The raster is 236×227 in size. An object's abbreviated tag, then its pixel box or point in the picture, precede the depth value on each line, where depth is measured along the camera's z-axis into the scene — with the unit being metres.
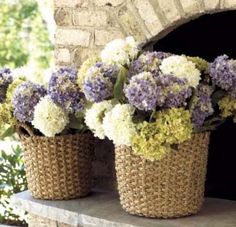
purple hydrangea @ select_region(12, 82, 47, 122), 3.47
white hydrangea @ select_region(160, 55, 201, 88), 2.99
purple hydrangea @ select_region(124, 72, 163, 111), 2.89
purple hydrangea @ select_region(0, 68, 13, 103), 3.72
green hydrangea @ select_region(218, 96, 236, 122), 3.14
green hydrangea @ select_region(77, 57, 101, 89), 3.28
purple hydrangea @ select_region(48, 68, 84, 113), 3.37
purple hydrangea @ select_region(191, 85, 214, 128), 3.03
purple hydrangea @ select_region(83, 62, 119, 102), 3.08
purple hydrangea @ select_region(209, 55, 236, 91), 3.06
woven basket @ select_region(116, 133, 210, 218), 3.13
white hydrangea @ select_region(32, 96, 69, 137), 3.42
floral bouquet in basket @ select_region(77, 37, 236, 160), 2.94
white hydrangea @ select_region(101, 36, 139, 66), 3.18
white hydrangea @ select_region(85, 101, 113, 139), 3.16
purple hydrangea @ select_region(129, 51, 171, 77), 3.06
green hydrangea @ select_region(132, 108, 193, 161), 2.94
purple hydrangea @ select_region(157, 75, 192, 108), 2.93
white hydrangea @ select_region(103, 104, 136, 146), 2.98
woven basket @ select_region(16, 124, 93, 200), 3.59
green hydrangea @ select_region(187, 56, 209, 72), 3.16
